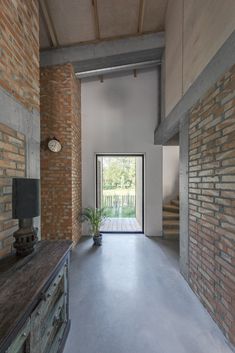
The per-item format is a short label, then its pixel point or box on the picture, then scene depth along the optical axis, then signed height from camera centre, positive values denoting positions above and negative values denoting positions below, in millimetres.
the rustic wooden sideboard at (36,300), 912 -654
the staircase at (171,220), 4721 -1119
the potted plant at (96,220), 4219 -933
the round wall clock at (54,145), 3783 +680
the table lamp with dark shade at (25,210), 1491 -241
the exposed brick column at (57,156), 3828 +469
